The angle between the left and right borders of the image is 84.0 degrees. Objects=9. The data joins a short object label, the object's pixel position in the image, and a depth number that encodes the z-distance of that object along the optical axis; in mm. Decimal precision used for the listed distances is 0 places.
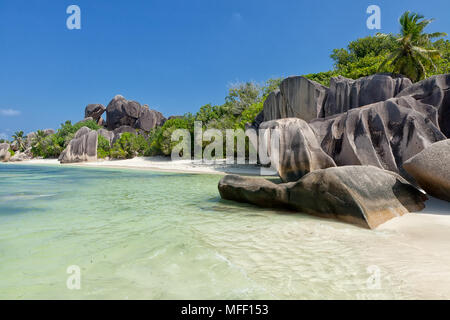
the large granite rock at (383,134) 6641
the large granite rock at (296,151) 7035
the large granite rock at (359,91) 11141
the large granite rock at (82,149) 36625
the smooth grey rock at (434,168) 4586
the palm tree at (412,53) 20500
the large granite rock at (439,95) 8156
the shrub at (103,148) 38234
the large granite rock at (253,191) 5242
